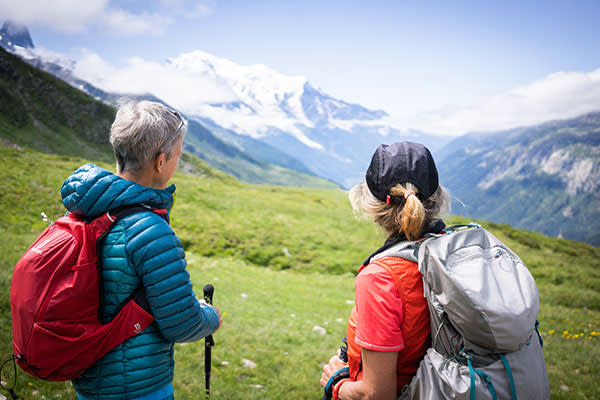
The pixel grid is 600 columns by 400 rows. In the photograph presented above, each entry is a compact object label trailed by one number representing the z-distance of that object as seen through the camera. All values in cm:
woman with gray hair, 300
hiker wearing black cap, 287
